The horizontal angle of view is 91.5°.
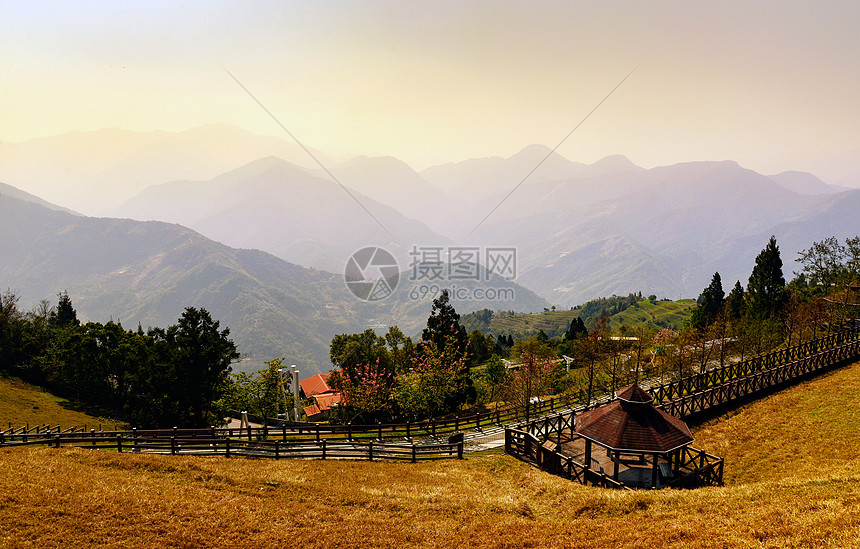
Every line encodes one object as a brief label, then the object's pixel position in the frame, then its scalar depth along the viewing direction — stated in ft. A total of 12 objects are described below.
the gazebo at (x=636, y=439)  54.08
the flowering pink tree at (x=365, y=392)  103.40
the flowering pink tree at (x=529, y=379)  106.68
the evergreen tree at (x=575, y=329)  269.73
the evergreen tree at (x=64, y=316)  192.70
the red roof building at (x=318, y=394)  219.00
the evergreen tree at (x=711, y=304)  218.59
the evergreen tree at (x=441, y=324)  124.16
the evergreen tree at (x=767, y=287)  148.87
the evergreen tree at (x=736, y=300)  197.18
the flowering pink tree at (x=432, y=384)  103.35
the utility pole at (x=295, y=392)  113.50
